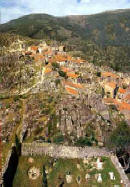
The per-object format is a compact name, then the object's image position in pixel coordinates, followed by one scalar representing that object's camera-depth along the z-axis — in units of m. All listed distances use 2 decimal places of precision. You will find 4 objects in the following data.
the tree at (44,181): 37.88
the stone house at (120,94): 76.43
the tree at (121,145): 47.09
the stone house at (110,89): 76.53
